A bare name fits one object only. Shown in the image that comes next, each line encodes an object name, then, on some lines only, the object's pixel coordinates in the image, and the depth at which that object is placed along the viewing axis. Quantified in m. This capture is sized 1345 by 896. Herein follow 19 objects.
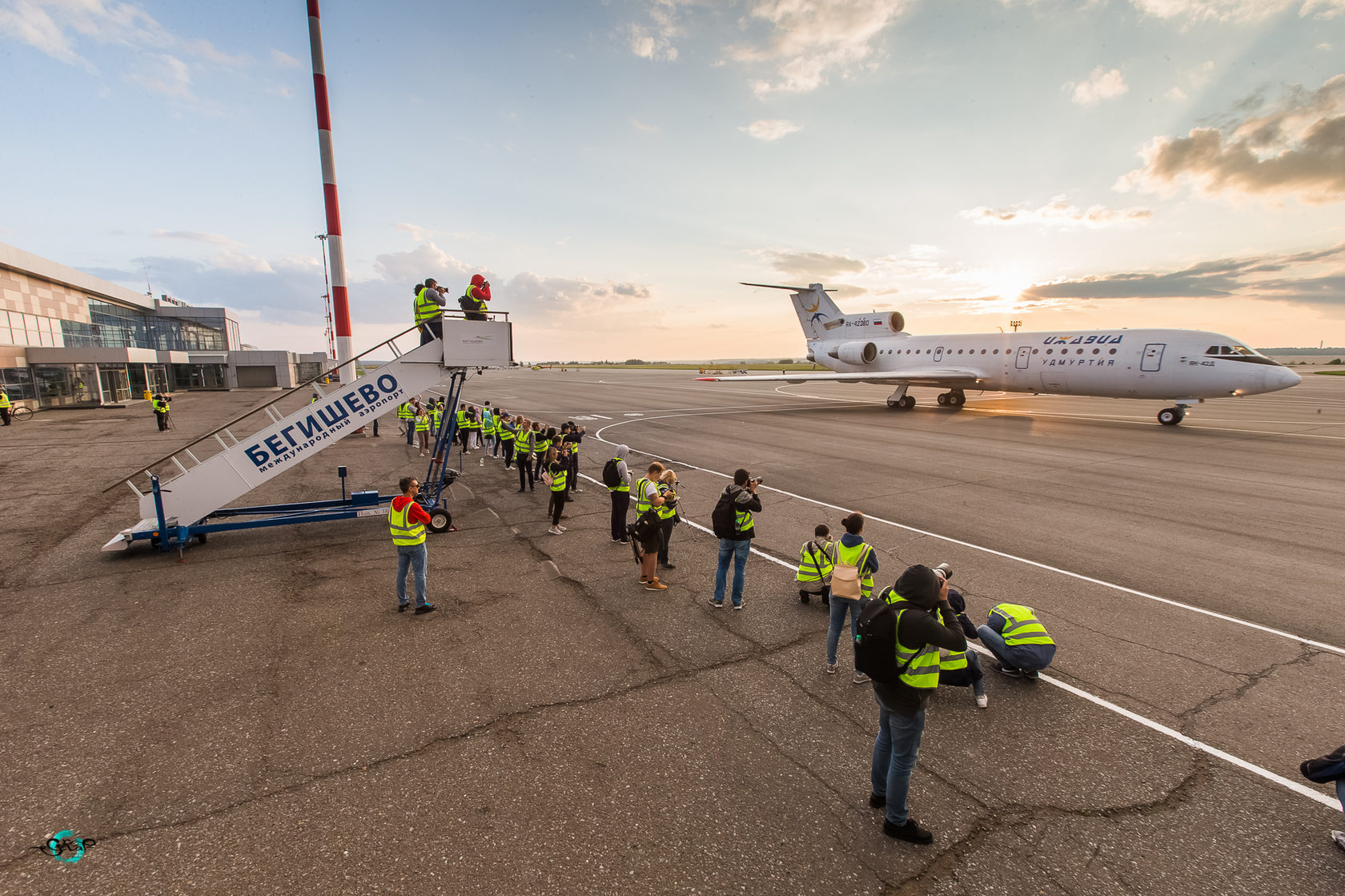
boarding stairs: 9.55
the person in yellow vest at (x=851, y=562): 5.78
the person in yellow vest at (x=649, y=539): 7.94
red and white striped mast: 23.31
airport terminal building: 35.19
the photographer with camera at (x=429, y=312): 10.55
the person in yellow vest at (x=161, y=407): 24.73
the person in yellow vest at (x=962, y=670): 5.37
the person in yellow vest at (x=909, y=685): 3.60
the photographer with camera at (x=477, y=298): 10.61
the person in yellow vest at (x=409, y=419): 21.40
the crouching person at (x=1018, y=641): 5.63
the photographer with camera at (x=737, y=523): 6.95
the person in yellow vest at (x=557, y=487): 10.53
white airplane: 21.77
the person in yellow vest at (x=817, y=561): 7.09
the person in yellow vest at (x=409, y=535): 7.09
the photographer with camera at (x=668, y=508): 7.93
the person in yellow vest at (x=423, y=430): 19.61
